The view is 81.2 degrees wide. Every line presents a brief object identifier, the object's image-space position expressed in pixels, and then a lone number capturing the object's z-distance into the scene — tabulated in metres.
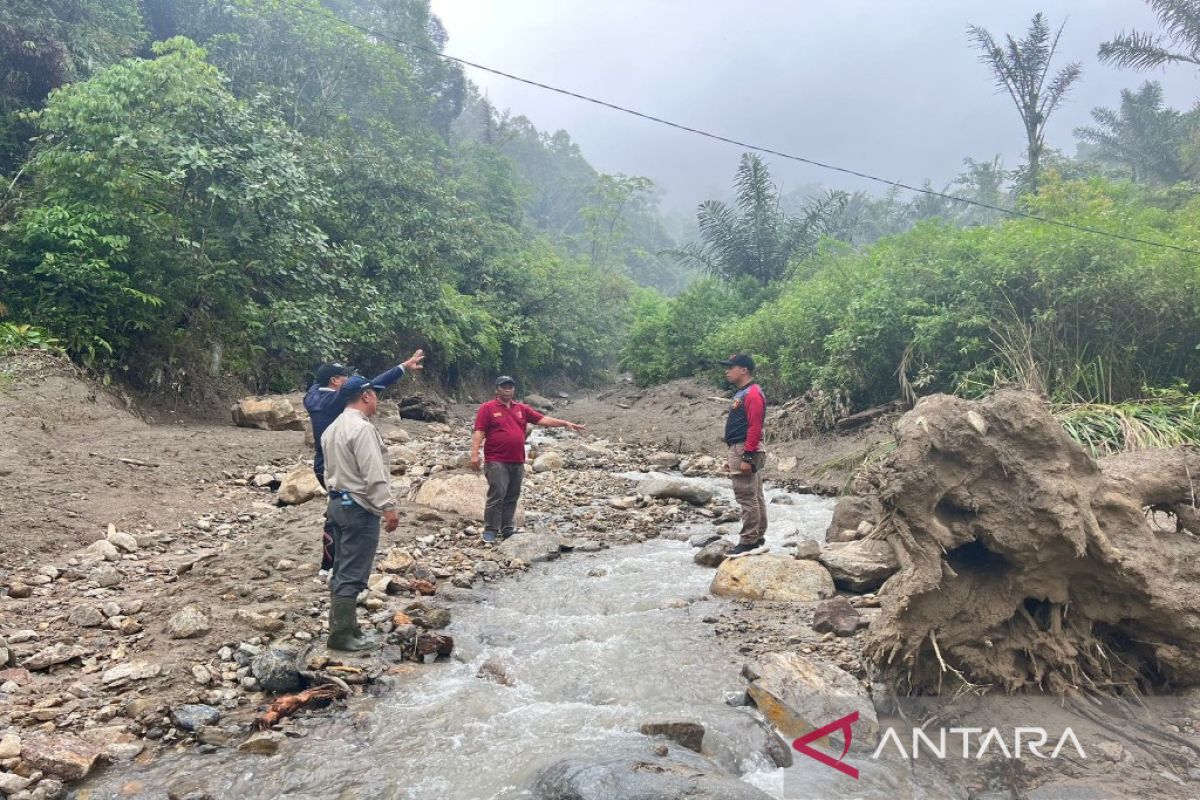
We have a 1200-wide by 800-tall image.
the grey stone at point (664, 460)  15.04
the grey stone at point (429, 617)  5.70
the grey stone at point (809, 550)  6.99
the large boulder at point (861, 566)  6.41
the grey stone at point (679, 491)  10.91
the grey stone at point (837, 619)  5.28
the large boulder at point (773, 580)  6.34
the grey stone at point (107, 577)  5.84
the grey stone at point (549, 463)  13.78
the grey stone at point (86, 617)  4.97
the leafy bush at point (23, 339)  10.15
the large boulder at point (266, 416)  13.25
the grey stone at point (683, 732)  3.84
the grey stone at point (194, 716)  3.98
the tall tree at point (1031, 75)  21.98
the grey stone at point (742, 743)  3.78
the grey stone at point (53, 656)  4.37
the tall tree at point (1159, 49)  20.98
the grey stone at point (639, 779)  3.10
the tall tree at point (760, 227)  27.64
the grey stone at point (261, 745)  3.81
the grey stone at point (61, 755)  3.42
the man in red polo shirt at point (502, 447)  8.18
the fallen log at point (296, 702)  4.04
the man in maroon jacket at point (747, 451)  7.60
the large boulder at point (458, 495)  9.07
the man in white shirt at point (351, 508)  4.98
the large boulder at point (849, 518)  8.14
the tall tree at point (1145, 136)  32.44
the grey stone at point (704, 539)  8.58
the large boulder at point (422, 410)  19.53
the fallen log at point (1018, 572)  4.04
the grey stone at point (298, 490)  8.97
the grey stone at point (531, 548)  7.82
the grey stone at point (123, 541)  6.77
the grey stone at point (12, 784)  3.23
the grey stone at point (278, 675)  4.44
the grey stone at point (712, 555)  7.62
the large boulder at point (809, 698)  4.01
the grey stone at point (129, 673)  4.29
